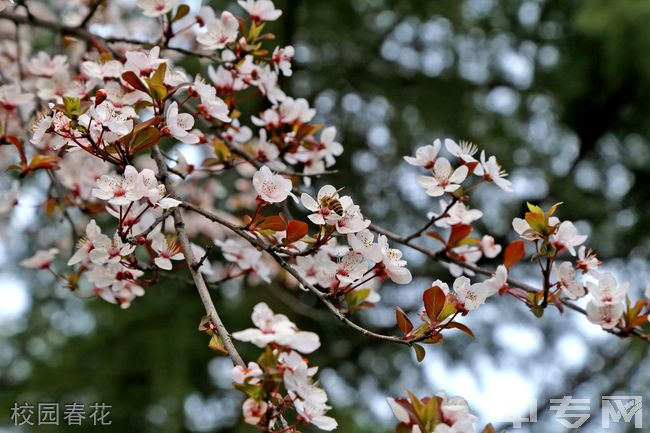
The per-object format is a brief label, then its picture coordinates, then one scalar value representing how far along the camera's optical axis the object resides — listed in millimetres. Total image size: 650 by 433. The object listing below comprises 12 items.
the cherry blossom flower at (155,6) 1485
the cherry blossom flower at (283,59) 1499
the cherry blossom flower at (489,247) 1490
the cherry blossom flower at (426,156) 1440
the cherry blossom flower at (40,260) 1538
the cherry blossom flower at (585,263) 1422
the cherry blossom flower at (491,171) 1443
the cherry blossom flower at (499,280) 1422
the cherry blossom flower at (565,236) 1403
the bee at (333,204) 1359
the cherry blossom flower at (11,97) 1512
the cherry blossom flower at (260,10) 1496
